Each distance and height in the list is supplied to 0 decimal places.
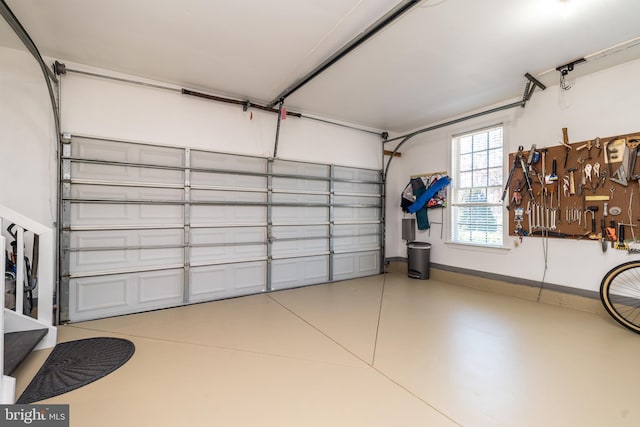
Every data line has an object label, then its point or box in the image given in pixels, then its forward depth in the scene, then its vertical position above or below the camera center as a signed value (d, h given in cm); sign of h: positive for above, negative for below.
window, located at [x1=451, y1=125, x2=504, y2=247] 470 +46
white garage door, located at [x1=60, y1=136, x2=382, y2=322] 343 -23
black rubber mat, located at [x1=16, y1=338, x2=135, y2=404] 204 -133
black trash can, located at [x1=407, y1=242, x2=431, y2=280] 547 -94
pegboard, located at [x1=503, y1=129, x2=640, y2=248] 334 +34
